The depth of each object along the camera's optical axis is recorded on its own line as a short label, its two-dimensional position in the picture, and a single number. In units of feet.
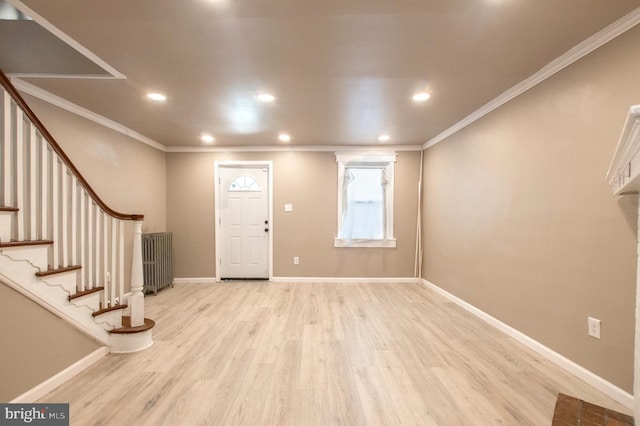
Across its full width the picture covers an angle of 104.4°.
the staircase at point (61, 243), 4.98
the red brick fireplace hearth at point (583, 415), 4.39
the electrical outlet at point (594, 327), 5.44
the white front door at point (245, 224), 14.30
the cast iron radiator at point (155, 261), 11.89
